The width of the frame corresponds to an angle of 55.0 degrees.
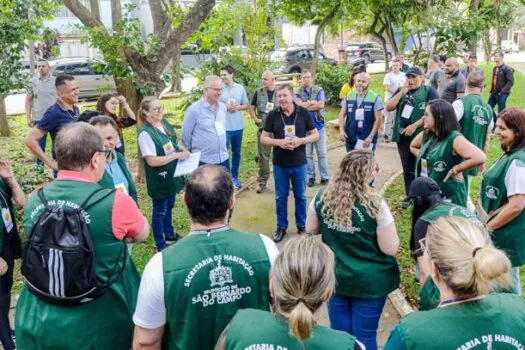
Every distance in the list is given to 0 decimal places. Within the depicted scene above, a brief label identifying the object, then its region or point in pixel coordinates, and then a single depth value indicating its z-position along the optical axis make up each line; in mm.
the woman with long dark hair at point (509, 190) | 3721
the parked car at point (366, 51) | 35594
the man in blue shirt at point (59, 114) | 5211
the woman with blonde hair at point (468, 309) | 1871
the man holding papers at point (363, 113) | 7094
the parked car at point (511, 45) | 49688
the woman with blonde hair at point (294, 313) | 1814
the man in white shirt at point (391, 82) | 11195
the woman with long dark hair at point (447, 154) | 4488
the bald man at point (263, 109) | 7887
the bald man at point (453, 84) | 8594
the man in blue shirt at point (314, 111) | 7945
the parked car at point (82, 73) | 19797
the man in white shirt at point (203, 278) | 2281
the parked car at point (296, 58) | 27312
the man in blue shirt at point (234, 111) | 8242
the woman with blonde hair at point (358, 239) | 3178
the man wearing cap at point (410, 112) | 6883
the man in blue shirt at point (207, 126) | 6227
